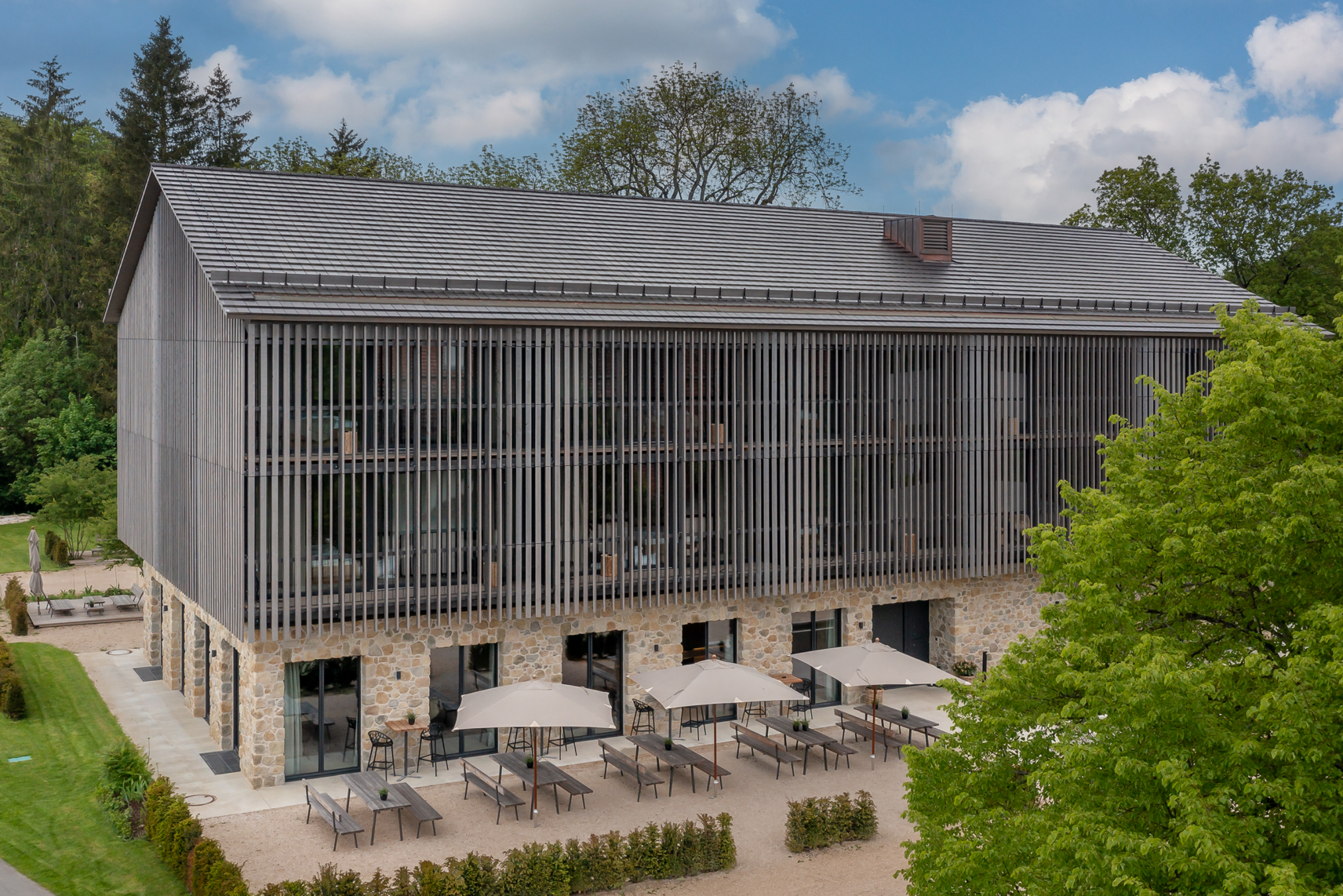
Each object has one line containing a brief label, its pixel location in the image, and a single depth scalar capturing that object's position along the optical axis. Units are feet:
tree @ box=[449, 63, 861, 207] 154.10
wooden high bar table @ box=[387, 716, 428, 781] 58.13
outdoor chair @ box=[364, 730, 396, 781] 57.77
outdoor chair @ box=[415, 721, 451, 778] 59.26
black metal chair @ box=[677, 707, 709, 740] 66.54
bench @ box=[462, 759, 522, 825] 53.06
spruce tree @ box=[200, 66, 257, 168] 157.58
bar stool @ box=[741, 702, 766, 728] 67.05
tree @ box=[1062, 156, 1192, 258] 145.07
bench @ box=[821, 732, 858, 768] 60.00
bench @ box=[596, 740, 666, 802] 54.79
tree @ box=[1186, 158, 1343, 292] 139.95
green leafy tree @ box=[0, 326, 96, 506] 154.71
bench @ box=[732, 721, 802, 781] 58.95
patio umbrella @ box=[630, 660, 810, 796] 55.06
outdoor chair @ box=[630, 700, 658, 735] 64.08
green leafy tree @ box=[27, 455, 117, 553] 120.78
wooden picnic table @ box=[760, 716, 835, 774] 59.47
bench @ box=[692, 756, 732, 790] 56.05
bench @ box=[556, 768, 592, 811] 52.95
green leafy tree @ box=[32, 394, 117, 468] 144.13
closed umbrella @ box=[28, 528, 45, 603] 99.19
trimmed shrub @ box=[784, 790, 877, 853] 48.60
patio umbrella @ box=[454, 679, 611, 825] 50.90
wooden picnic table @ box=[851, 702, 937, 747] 62.23
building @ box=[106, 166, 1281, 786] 56.03
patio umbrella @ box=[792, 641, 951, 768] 58.39
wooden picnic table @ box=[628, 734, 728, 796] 56.39
